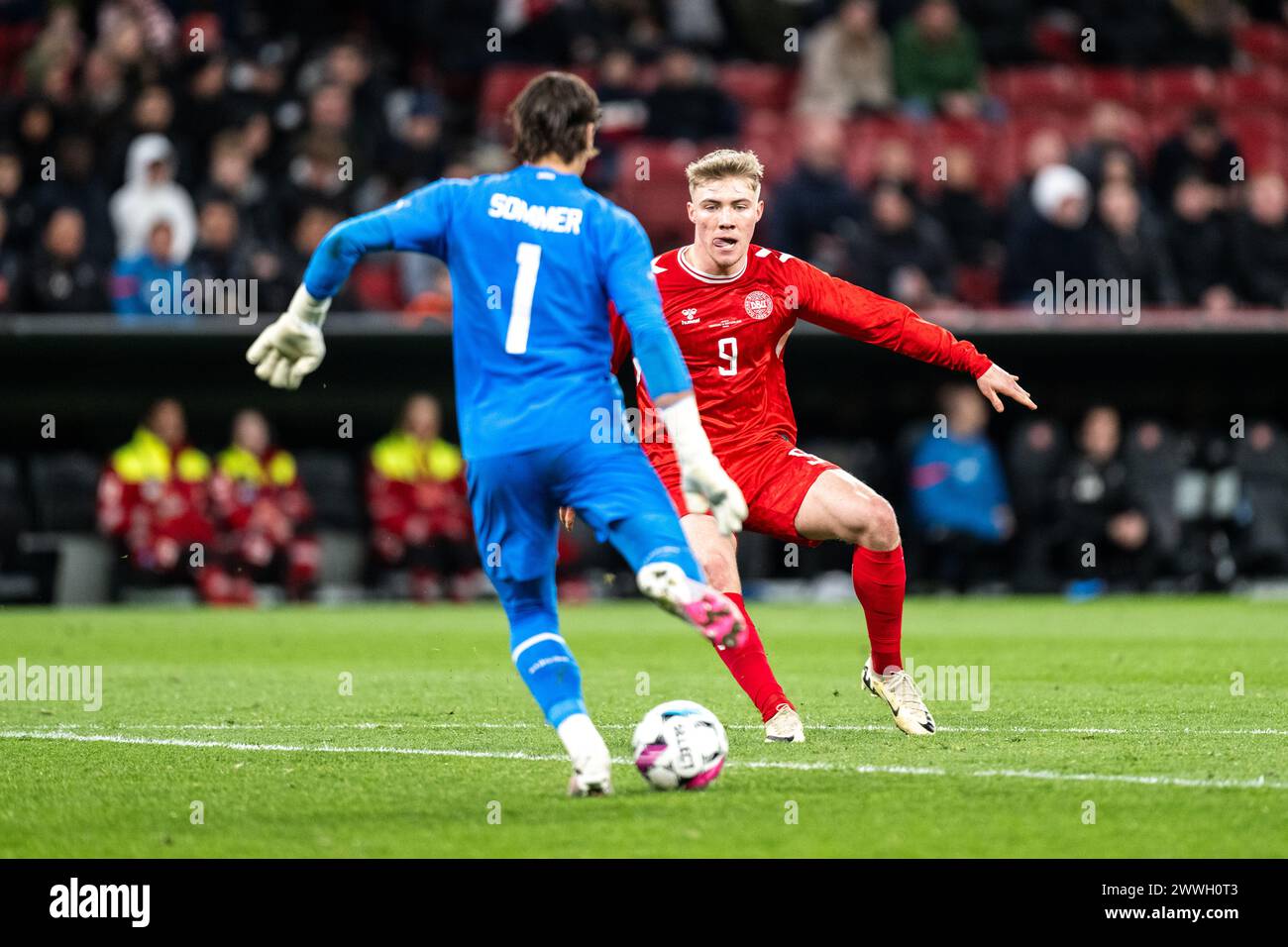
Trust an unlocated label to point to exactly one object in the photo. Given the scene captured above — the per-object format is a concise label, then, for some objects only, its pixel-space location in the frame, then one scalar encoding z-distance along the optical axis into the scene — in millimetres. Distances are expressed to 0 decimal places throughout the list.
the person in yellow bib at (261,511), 16875
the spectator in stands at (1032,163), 17609
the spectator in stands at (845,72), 19547
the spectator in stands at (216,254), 16484
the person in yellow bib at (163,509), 16547
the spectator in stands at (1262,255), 17656
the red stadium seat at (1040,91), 20312
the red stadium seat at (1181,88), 20761
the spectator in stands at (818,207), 17203
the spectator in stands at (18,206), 16578
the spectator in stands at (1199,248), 17797
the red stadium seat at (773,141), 18844
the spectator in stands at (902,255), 16938
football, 6332
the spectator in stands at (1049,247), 17234
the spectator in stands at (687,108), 18344
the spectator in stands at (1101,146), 18234
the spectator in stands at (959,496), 17219
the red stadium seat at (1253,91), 20812
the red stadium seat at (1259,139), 19859
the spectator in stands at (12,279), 16375
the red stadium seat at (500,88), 19000
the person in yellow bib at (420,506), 17188
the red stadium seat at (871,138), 19047
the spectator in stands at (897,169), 17719
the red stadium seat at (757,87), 20172
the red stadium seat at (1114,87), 20641
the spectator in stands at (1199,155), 18625
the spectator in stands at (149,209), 16656
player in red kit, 7727
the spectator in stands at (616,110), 17859
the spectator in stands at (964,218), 18031
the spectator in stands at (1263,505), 17266
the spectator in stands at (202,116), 17734
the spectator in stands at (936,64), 19625
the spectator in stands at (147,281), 16453
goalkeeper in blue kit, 5906
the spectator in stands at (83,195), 16703
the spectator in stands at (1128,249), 17359
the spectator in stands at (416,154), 17719
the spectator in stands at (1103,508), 17297
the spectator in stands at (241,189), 16906
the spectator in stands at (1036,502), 17469
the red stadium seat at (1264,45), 22031
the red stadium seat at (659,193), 17047
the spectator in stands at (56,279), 16375
